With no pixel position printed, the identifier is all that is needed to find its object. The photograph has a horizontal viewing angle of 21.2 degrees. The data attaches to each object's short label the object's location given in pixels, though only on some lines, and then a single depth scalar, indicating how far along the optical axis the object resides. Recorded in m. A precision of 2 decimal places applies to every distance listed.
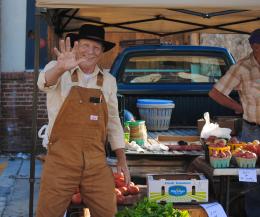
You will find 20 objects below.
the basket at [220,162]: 5.45
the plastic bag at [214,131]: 6.33
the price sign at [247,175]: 5.36
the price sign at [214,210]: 5.36
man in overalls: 4.80
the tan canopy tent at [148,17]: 5.37
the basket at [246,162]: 5.43
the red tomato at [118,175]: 5.38
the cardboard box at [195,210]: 5.41
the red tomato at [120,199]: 5.52
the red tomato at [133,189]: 5.64
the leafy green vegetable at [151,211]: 4.42
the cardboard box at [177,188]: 5.47
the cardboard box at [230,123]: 7.53
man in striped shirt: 6.35
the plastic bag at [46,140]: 5.31
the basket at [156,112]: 8.07
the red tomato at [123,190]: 5.55
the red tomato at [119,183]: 5.61
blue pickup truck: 8.89
